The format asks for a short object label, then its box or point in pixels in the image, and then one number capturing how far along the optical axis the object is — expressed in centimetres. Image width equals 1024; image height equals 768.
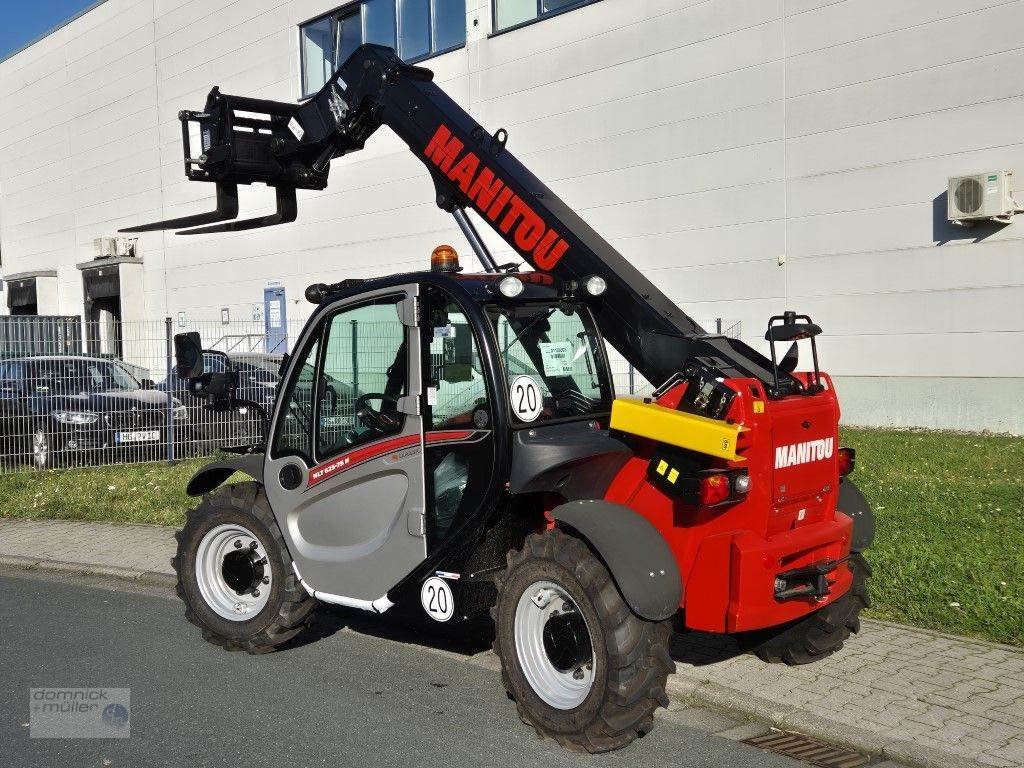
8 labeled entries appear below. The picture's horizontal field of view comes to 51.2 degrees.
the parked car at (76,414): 1387
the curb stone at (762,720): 445
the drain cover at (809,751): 450
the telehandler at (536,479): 446
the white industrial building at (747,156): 1548
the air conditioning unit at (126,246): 3266
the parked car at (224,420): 1480
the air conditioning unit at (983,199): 1465
